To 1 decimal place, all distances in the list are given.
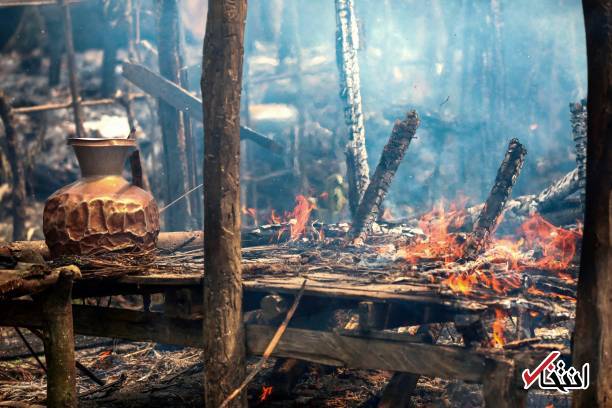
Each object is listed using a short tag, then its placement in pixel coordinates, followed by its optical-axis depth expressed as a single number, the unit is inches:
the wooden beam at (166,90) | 423.2
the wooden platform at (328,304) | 194.2
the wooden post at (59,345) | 211.5
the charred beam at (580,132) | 296.2
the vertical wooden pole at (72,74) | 489.4
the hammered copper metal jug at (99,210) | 261.4
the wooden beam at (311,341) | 195.0
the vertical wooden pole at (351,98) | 378.0
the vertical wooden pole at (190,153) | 468.1
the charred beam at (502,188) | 280.2
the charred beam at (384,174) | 307.9
